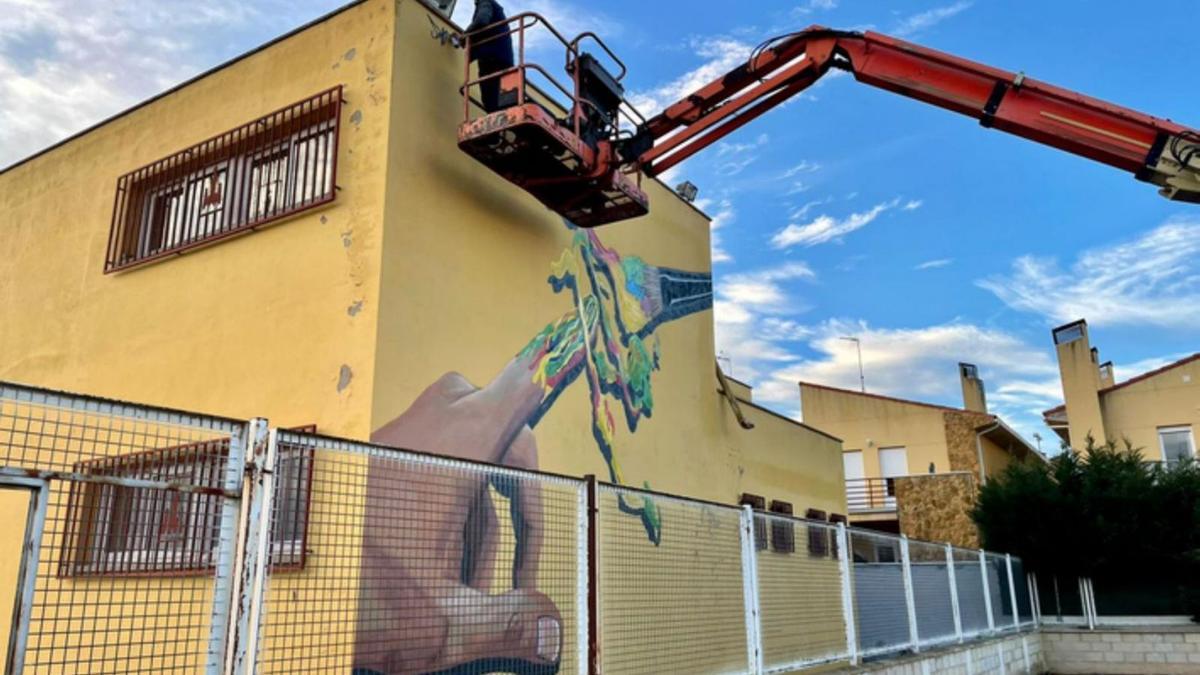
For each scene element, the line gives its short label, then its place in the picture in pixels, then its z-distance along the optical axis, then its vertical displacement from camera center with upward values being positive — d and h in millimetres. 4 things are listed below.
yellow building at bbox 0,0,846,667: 7871 +3106
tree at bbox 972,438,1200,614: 16750 +1014
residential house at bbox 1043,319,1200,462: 28016 +5315
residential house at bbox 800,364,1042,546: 26766 +3950
